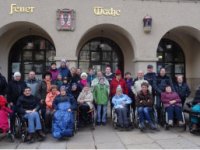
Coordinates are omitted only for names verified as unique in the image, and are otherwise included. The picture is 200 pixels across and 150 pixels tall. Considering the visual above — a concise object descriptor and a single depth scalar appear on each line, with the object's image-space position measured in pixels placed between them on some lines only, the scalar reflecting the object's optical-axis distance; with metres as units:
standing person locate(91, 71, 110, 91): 5.52
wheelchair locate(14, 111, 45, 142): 4.52
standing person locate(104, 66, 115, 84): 5.81
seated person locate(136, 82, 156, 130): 5.01
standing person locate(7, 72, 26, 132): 4.87
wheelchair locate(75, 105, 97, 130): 5.20
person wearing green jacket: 5.44
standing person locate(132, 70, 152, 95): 5.42
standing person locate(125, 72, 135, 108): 5.65
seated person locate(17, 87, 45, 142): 4.47
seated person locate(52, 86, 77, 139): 4.49
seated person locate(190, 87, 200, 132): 4.80
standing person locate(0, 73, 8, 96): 4.97
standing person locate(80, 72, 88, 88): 5.50
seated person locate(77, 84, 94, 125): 5.19
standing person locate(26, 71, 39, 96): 5.10
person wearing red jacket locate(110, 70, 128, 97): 5.62
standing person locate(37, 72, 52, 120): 5.03
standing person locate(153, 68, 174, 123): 5.38
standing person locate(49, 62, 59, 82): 5.54
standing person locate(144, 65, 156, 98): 5.52
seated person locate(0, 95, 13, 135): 4.40
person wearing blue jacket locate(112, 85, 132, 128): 5.09
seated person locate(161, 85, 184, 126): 4.98
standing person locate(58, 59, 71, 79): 5.52
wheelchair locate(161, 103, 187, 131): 5.02
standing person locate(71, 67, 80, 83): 5.55
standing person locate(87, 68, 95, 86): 5.89
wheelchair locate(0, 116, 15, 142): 4.58
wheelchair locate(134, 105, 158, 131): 5.08
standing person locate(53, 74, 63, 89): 5.28
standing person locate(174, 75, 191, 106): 5.46
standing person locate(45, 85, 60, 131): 4.84
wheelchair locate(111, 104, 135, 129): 5.18
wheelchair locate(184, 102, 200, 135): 4.76
